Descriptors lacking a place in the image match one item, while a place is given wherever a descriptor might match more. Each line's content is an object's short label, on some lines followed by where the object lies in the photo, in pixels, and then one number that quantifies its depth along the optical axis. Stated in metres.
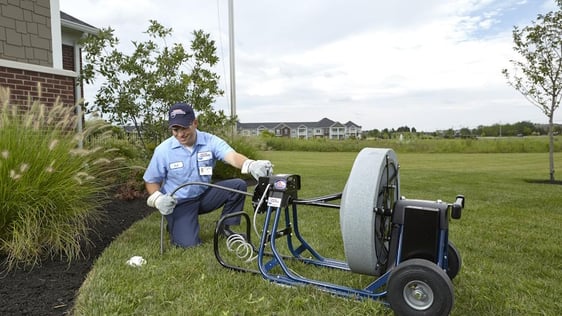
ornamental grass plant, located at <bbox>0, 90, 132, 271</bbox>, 3.28
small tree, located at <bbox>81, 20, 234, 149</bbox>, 7.48
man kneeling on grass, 3.96
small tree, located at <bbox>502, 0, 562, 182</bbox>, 9.58
